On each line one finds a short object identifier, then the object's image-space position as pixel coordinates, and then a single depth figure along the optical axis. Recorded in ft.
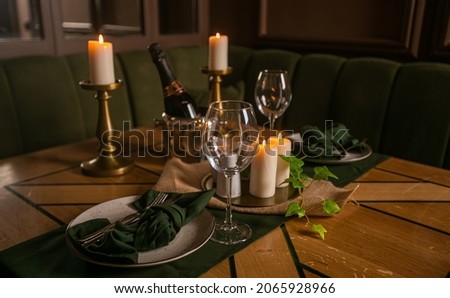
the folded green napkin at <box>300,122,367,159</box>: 3.48
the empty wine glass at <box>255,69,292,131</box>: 3.49
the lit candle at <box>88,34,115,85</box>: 3.21
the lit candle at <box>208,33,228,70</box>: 3.83
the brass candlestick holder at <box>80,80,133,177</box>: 3.25
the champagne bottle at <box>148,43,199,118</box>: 3.50
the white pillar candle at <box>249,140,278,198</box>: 2.67
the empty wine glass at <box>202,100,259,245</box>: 2.15
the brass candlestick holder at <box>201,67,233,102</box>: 3.88
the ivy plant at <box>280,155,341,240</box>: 2.45
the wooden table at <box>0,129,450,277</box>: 2.08
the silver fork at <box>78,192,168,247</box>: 2.16
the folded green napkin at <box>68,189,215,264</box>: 2.00
